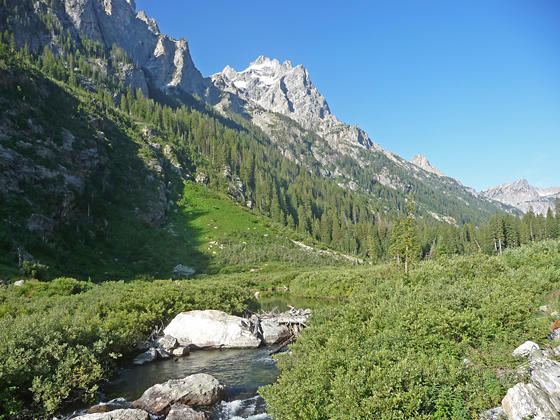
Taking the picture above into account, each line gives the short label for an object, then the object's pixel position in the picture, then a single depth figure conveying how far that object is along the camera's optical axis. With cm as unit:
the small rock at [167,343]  2926
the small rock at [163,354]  2784
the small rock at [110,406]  1719
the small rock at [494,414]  1010
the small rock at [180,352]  2850
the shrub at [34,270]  4220
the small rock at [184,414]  1622
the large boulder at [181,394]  1778
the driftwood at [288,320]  3282
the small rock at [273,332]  3288
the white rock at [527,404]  955
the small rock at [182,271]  7726
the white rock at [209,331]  3112
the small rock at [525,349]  1340
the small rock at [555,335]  1482
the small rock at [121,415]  1525
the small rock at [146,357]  2662
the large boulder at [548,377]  996
